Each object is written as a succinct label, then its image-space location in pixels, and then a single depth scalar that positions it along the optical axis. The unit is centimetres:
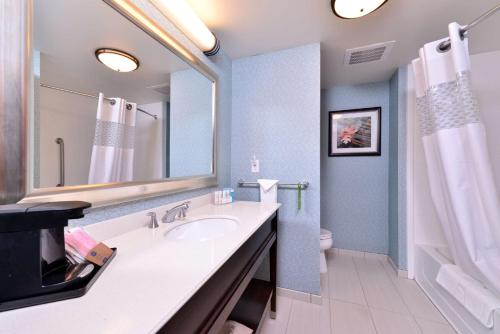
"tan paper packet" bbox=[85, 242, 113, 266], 54
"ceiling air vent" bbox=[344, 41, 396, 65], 155
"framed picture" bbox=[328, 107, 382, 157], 221
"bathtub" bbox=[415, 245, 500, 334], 112
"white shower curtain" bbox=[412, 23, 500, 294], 114
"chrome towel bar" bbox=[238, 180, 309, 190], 153
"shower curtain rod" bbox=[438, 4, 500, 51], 96
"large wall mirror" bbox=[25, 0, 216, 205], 64
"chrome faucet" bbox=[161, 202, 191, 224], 100
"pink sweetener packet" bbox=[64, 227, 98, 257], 55
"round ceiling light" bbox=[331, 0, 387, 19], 105
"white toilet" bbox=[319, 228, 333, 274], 194
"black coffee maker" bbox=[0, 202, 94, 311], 39
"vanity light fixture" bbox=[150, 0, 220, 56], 99
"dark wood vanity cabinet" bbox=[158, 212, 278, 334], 51
